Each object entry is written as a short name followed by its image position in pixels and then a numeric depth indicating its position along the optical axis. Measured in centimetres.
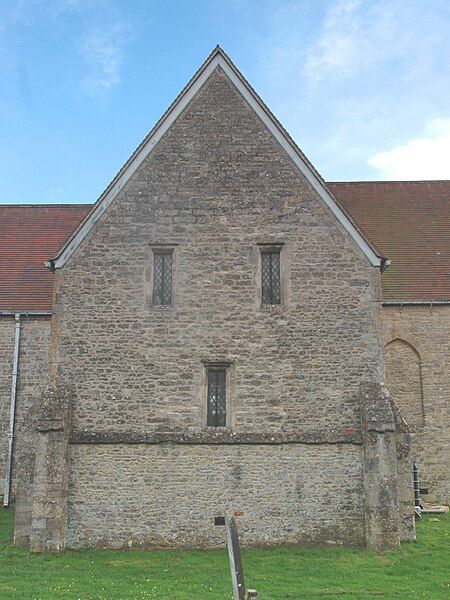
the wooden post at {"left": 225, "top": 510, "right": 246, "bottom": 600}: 797
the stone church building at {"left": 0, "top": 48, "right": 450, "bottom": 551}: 1368
